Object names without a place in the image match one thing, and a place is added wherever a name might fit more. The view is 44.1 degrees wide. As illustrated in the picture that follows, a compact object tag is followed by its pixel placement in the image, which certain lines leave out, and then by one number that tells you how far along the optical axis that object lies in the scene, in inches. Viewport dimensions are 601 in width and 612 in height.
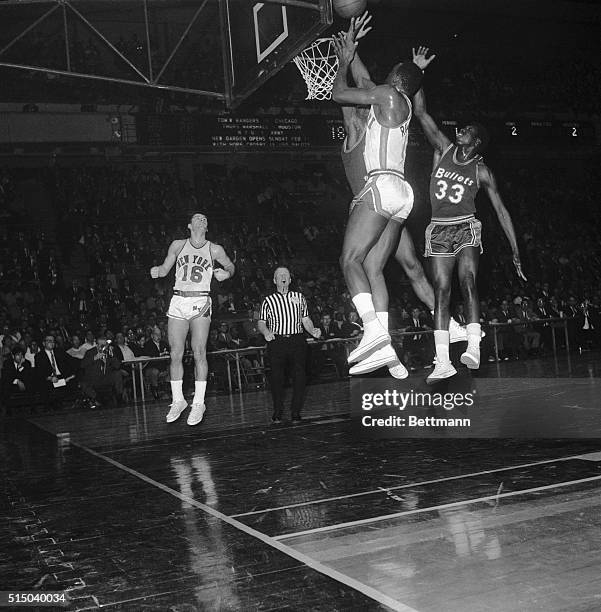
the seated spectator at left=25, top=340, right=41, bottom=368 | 490.2
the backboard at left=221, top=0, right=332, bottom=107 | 287.3
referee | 328.2
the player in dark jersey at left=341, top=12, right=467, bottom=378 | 183.6
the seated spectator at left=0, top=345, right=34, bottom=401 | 474.9
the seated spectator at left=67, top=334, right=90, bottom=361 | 521.5
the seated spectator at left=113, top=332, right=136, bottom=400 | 506.7
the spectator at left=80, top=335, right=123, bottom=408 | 485.1
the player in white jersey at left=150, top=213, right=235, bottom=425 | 289.0
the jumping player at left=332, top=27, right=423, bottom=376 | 181.6
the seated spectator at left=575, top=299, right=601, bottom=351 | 658.8
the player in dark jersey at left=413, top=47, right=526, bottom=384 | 214.1
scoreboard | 853.8
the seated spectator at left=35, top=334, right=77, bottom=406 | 484.1
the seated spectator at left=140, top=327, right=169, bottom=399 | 514.9
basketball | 201.9
